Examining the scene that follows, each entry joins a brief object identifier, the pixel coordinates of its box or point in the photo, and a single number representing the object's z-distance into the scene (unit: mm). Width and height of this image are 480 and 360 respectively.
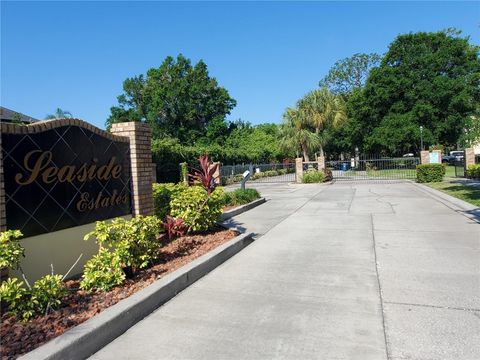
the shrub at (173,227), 7676
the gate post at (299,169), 28417
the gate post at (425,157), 26041
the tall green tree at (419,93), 41375
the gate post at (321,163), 28508
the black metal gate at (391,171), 29238
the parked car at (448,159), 51472
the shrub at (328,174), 28047
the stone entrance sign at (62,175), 4809
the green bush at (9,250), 3896
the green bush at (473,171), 21642
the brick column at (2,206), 4555
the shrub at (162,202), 8469
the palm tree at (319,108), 45969
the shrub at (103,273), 4785
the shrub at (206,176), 8977
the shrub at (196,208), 7852
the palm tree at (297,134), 43500
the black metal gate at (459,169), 27064
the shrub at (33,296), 3898
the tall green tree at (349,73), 67875
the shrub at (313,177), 26895
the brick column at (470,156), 24562
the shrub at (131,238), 5137
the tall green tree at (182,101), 57125
